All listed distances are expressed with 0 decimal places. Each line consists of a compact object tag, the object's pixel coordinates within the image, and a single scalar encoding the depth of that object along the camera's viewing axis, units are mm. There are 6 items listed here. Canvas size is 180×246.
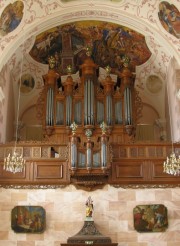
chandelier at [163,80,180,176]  16812
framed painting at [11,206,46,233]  18625
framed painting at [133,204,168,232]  18594
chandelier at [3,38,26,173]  16844
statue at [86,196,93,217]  18422
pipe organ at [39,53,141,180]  19688
